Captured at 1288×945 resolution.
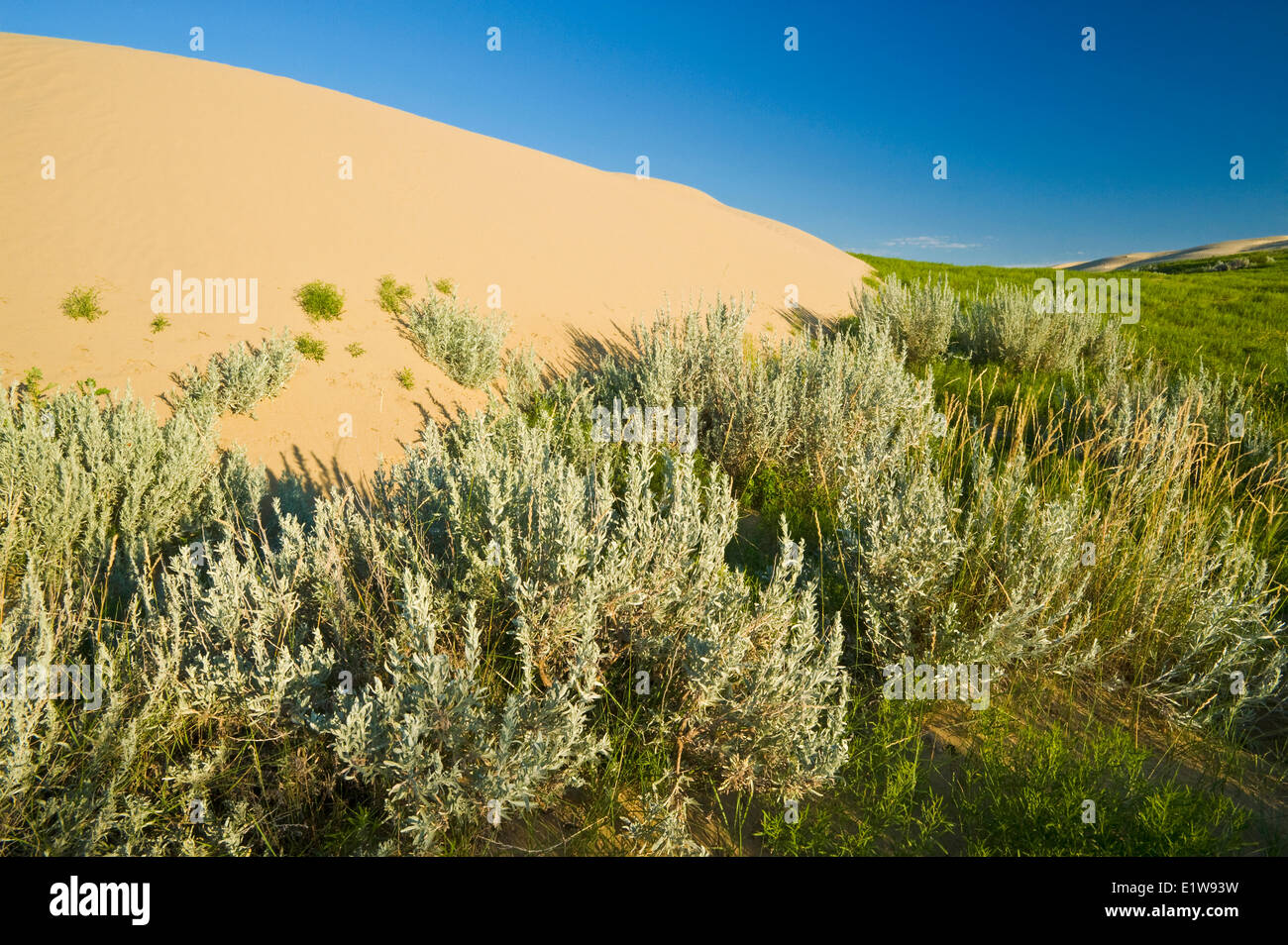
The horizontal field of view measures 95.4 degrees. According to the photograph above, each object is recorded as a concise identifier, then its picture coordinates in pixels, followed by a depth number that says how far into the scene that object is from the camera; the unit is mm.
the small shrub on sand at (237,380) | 5195
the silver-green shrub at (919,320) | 8883
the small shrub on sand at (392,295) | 6863
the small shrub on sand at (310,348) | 5988
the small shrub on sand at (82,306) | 5668
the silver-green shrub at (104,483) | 3539
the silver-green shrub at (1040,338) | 8336
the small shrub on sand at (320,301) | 6414
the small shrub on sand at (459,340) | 6371
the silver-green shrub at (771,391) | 5066
